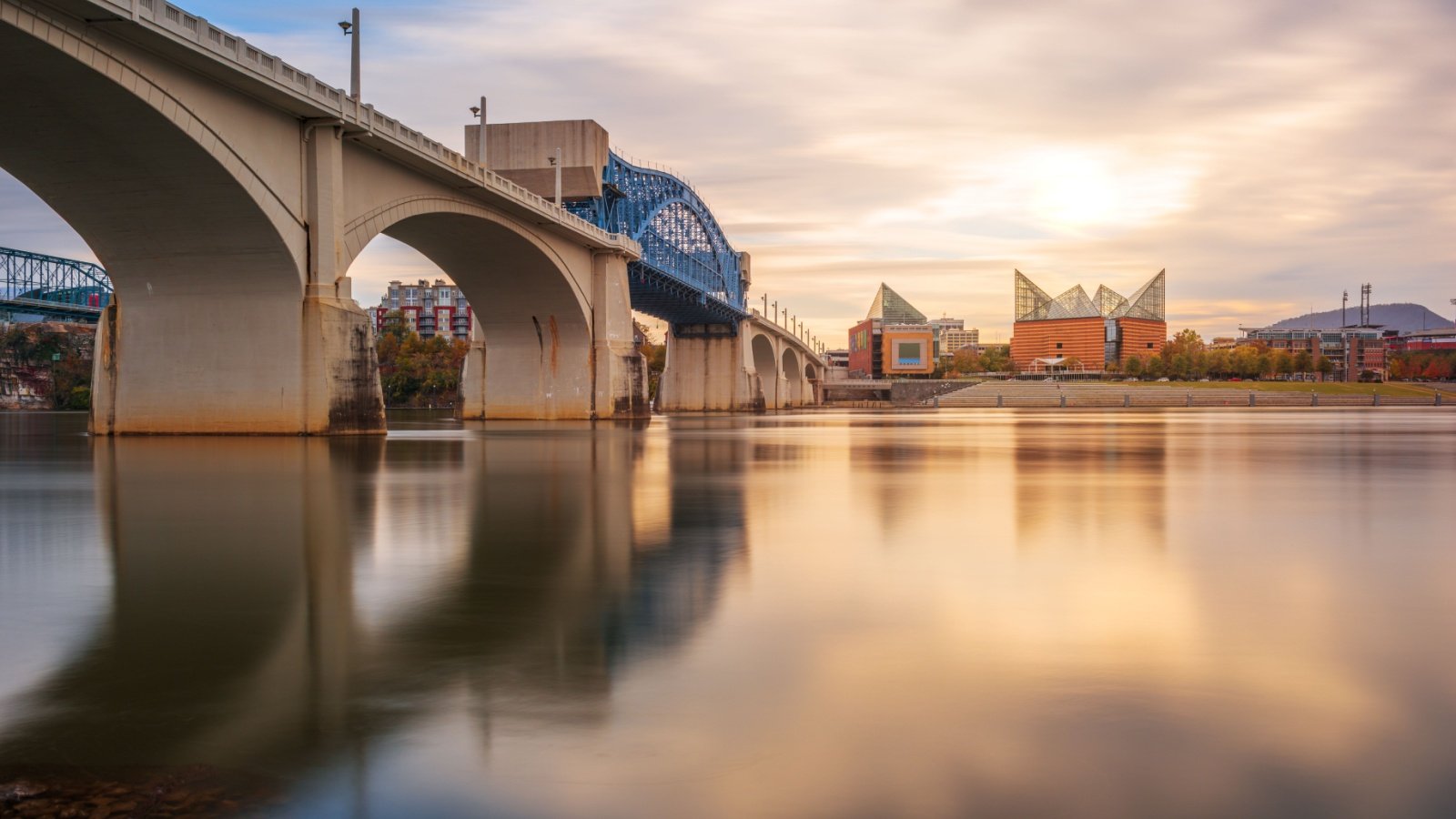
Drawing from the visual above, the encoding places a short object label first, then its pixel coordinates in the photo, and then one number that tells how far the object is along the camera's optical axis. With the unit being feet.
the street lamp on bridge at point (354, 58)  121.90
